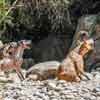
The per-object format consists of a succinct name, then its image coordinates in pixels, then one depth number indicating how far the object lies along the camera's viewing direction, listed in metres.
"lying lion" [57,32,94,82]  11.05
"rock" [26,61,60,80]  11.95
